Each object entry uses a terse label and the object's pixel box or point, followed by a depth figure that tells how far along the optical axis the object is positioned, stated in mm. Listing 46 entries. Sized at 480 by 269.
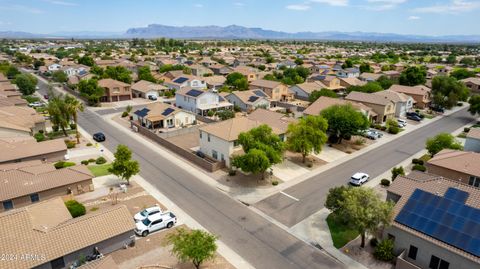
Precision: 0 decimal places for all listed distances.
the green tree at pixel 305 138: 43531
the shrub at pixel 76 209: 30219
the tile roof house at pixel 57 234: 22531
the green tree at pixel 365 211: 25000
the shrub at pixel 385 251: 25438
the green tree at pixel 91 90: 78750
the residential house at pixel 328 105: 61416
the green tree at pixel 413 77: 94000
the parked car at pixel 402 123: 66062
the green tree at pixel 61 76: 100250
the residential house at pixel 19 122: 48844
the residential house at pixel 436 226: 22578
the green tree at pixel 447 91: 77062
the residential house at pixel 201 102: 71500
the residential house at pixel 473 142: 44531
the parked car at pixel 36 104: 74938
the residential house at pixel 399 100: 71394
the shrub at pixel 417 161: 46281
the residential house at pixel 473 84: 94750
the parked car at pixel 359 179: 39531
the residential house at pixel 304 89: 89238
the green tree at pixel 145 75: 100062
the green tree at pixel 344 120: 50281
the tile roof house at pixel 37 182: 32062
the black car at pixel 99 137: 53903
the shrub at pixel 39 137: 51728
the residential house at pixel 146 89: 88750
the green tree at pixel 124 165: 36875
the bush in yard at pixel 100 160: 44844
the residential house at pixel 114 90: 83875
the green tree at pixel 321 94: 72375
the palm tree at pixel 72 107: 52247
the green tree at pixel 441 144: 45188
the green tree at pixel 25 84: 82625
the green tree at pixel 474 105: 68688
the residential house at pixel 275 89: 86312
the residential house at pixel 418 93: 80812
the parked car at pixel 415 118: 71188
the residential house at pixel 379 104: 67250
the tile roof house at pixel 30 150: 40541
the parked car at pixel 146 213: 30453
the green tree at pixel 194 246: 22344
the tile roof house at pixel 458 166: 35281
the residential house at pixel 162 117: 61031
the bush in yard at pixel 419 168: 42834
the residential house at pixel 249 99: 75375
